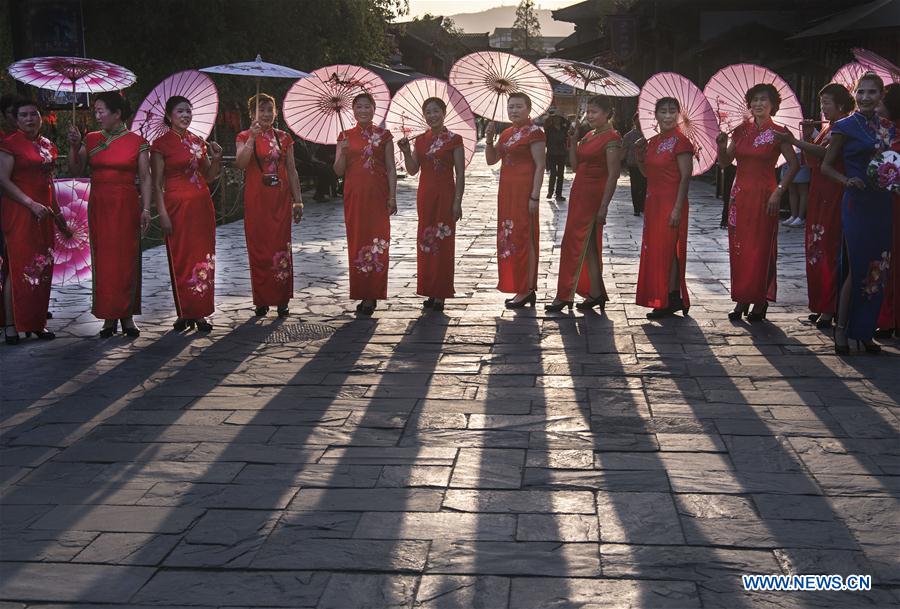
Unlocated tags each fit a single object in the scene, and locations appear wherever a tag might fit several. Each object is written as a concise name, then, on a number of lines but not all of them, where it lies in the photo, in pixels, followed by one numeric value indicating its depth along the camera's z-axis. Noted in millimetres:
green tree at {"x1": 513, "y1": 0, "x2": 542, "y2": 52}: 135250
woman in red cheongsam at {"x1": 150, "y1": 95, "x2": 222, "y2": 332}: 7961
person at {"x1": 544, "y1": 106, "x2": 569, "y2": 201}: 20953
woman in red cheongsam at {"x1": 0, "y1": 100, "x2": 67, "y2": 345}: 7602
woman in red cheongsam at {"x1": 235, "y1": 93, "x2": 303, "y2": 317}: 8633
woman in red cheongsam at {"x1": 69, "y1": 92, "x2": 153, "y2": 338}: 7695
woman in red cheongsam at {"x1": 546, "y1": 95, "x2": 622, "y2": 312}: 8570
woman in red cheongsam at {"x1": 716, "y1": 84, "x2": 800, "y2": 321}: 8008
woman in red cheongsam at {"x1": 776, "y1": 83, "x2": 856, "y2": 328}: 7809
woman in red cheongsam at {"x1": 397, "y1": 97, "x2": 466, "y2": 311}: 8906
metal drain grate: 7852
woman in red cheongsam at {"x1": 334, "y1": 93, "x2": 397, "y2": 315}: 8773
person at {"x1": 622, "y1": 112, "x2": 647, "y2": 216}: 17359
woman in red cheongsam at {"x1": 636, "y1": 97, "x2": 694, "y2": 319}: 8367
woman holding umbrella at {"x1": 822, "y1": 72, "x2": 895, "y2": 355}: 6902
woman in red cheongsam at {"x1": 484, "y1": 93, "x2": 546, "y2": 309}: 8773
